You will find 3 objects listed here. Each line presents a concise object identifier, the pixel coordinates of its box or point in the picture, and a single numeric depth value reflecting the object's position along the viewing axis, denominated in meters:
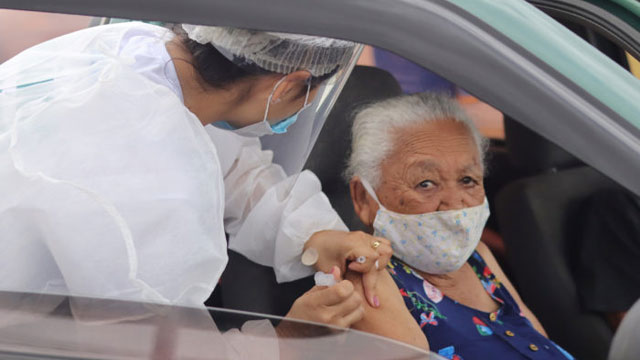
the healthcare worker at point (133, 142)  1.76
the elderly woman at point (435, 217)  2.12
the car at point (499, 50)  1.51
